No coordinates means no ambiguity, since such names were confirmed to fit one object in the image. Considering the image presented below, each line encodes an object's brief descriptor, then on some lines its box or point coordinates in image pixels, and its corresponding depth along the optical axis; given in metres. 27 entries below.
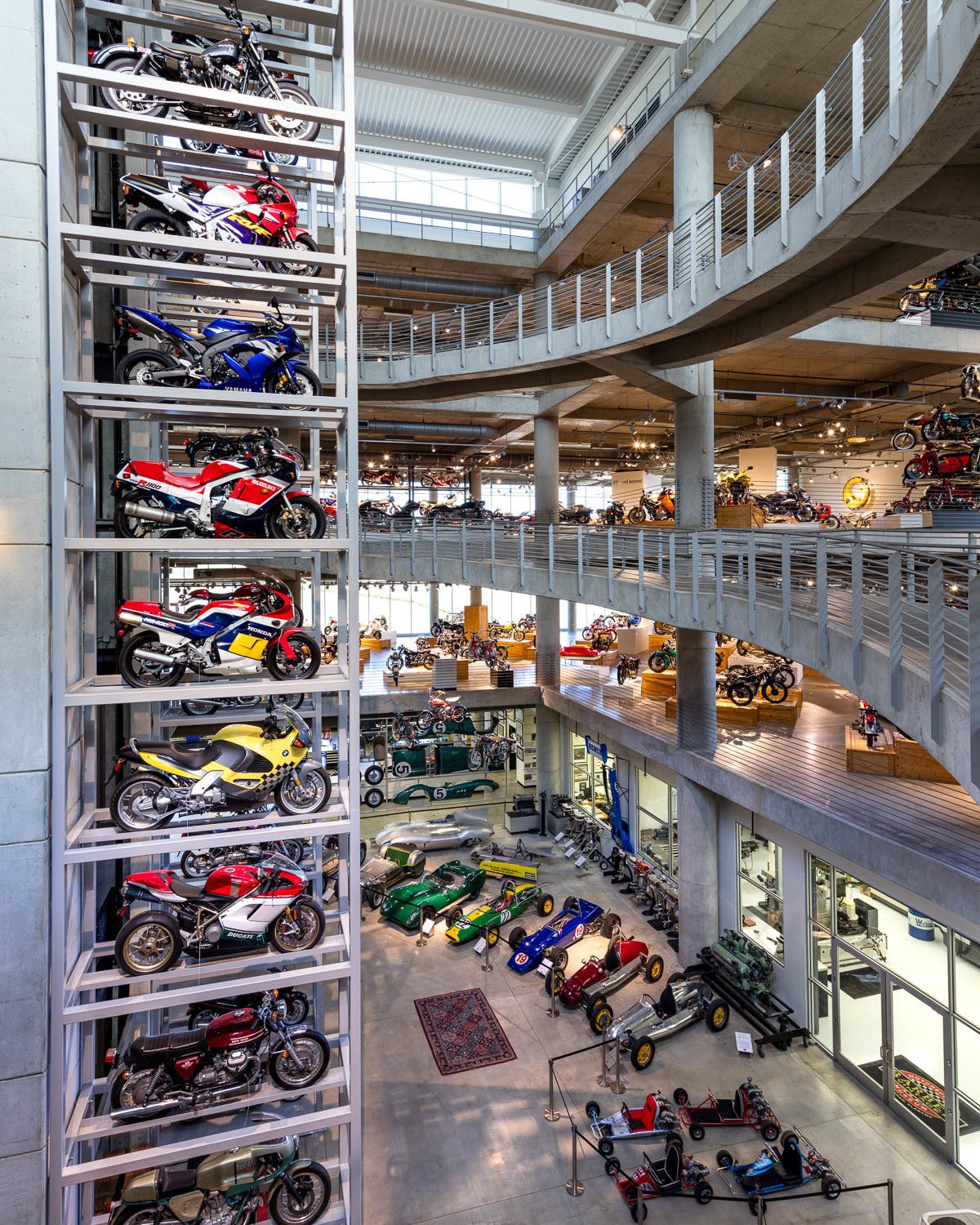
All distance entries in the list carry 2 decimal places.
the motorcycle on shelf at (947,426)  8.27
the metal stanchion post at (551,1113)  8.16
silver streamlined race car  15.98
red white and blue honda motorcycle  4.26
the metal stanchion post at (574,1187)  7.17
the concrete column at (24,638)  3.53
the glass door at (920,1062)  7.72
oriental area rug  9.27
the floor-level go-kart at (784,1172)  6.98
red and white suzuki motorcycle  4.21
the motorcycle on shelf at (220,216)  4.30
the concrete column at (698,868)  11.56
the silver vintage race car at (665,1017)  9.02
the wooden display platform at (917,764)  9.35
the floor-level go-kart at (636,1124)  7.58
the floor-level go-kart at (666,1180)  6.86
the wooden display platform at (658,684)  16.55
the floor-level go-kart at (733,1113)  7.76
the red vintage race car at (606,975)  9.80
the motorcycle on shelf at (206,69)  4.18
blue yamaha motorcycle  4.50
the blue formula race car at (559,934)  11.38
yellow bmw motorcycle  3.98
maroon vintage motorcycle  4.07
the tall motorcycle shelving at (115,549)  3.62
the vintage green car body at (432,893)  12.94
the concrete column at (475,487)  29.48
